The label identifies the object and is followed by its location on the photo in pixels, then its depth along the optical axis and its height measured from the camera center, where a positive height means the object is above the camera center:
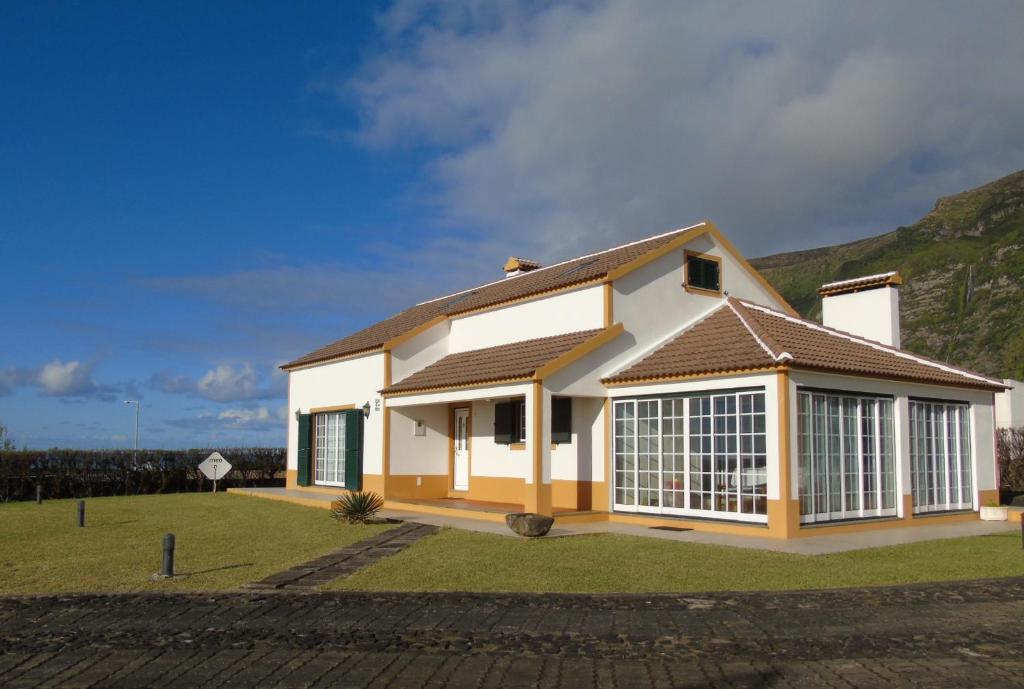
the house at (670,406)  14.33 +0.38
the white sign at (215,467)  20.35 -1.02
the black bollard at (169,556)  10.35 -1.61
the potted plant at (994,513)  17.22 -1.78
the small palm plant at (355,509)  16.22 -1.62
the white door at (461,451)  20.62 -0.63
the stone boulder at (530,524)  13.73 -1.61
